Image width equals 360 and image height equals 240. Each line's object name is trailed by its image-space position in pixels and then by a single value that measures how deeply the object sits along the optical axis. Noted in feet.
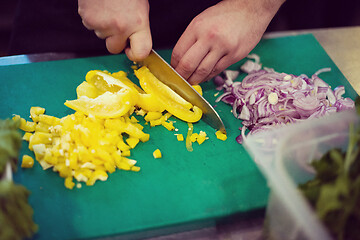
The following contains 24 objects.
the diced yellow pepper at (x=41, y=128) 1.70
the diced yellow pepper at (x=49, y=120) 1.72
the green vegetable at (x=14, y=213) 1.20
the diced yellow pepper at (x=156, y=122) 1.78
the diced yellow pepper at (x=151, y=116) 1.78
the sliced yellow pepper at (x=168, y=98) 1.79
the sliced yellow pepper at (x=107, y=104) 1.68
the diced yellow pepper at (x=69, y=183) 1.56
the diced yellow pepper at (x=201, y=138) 1.73
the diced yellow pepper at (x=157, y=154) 1.67
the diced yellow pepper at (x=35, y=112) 1.75
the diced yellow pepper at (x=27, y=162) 1.60
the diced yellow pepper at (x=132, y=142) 1.69
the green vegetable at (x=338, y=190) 1.18
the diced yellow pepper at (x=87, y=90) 1.80
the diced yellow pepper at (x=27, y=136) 1.68
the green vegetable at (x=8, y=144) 1.25
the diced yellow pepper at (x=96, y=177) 1.58
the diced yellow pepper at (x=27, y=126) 1.70
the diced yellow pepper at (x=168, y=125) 1.78
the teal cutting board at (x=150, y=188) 1.50
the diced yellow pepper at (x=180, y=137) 1.74
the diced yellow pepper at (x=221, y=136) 1.75
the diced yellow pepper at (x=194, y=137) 1.74
